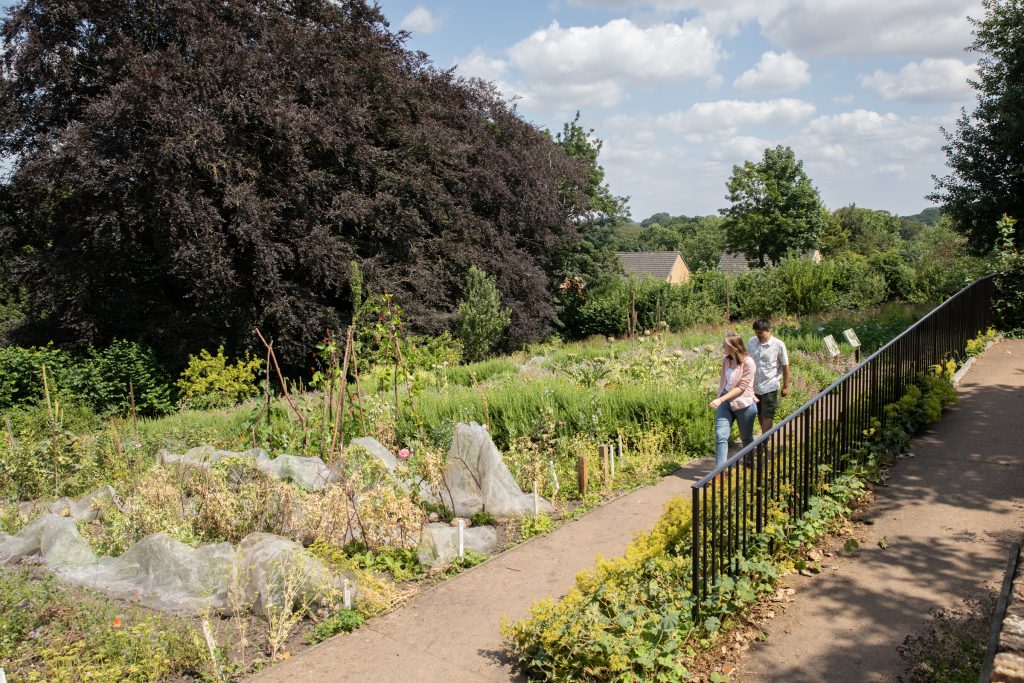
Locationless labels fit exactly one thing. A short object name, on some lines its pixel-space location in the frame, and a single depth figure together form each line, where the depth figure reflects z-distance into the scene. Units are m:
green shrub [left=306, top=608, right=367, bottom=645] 4.86
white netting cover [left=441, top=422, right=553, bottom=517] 6.90
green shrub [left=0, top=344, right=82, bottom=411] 15.52
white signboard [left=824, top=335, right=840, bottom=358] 10.42
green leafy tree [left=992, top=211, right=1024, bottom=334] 12.43
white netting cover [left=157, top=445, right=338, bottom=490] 6.93
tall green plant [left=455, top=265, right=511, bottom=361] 20.31
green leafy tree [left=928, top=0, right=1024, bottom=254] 15.82
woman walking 7.11
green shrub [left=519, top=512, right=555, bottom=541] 6.45
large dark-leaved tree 16.16
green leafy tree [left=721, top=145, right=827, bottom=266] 35.94
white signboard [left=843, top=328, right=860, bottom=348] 10.41
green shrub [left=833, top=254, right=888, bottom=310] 23.75
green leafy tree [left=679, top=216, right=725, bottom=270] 80.75
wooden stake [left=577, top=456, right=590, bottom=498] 7.37
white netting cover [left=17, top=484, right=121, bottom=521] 7.09
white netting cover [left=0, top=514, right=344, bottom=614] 5.09
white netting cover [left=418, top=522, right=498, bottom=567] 5.84
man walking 7.46
